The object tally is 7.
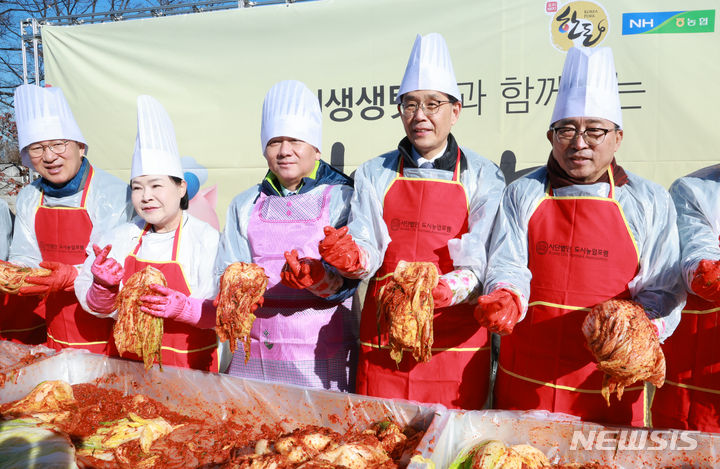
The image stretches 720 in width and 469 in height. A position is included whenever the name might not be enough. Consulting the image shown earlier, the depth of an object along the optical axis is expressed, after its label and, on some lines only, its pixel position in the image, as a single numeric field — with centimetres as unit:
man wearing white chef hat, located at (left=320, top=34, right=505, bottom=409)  247
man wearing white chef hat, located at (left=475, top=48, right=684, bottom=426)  216
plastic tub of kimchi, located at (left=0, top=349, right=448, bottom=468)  187
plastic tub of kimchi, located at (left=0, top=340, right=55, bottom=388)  267
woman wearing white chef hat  279
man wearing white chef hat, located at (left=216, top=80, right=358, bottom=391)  267
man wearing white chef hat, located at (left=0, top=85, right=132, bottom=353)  319
